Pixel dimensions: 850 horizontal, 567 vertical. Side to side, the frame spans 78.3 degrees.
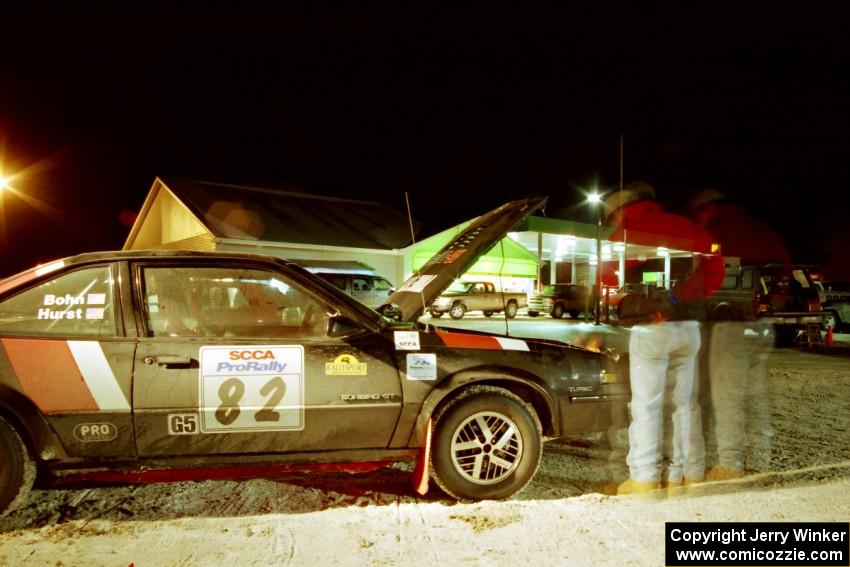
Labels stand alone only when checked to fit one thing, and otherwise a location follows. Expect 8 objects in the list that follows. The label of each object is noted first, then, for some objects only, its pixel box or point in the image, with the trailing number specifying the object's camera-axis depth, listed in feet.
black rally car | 9.75
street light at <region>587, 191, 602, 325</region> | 57.26
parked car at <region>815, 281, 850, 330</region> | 49.75
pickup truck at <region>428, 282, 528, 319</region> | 64.59
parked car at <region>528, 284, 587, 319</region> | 66.49
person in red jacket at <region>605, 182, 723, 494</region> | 12.25
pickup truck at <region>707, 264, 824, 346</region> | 39.34
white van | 54.95
